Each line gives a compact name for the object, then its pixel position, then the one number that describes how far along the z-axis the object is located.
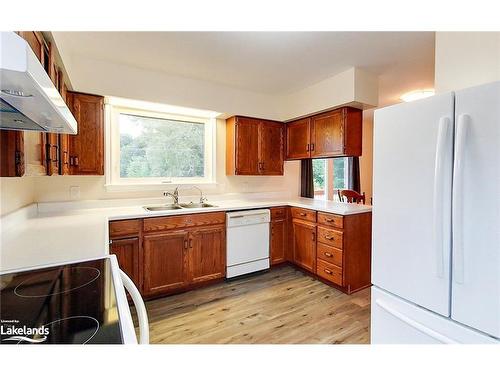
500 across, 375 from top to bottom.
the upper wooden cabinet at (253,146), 3.13
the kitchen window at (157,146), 2.67
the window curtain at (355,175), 5.03
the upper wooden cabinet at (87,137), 2.21
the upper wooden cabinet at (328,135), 2.67
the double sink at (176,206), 2.64
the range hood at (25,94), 0.40
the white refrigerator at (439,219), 0.93
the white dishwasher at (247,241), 2.72
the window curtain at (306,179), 3.84
